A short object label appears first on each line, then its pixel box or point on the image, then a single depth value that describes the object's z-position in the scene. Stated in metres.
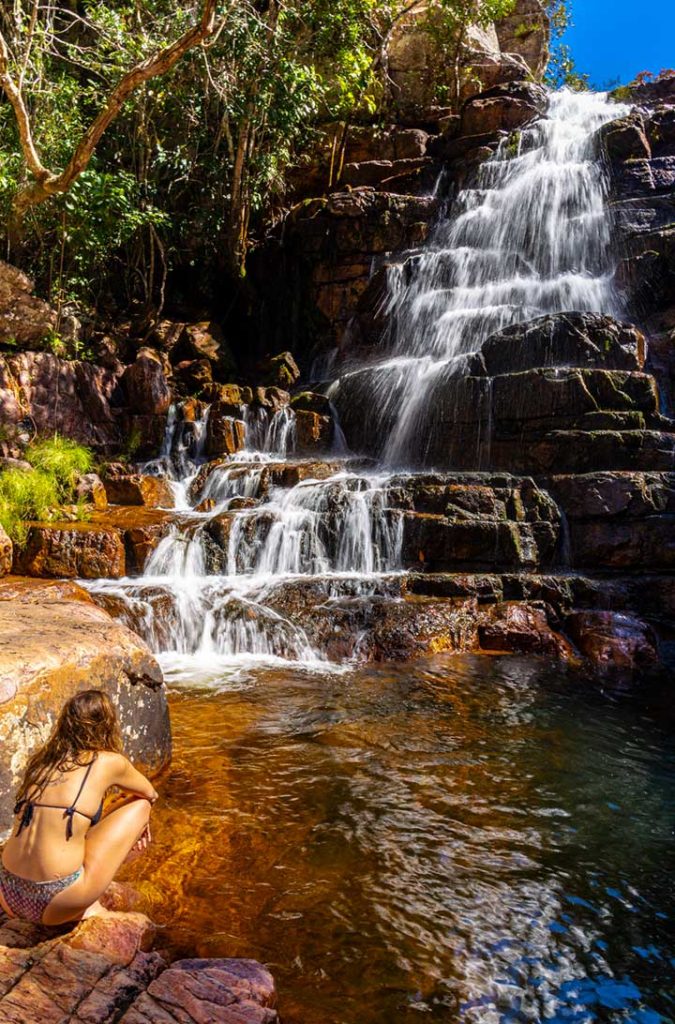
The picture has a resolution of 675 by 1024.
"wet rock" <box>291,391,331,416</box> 13.82
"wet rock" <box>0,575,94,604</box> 7.40
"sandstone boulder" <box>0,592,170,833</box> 3.31
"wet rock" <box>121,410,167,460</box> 13.10
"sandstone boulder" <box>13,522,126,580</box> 8.58
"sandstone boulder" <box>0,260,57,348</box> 12.76
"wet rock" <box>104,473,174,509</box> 11.00
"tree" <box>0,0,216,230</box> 7.72
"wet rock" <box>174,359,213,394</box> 14.63
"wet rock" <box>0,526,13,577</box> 8.39
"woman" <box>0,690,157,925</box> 2.42
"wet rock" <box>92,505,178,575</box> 9.05
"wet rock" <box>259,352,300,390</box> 16.11
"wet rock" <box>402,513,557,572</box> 9.09
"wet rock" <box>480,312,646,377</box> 11.95
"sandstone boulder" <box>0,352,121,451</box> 12.12
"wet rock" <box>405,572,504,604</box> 8.40
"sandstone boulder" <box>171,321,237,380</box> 15.91
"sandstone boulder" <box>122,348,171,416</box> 13.55
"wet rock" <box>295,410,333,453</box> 13.26
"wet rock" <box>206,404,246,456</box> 12.93
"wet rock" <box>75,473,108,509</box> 10.55
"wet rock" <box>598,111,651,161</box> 17.70
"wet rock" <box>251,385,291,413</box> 13.70
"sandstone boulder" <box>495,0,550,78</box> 25.72
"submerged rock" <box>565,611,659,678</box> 7.32
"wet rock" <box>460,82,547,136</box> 19.92
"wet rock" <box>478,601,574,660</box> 7.70
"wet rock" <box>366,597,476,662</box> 7.44
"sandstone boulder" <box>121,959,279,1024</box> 2.15
